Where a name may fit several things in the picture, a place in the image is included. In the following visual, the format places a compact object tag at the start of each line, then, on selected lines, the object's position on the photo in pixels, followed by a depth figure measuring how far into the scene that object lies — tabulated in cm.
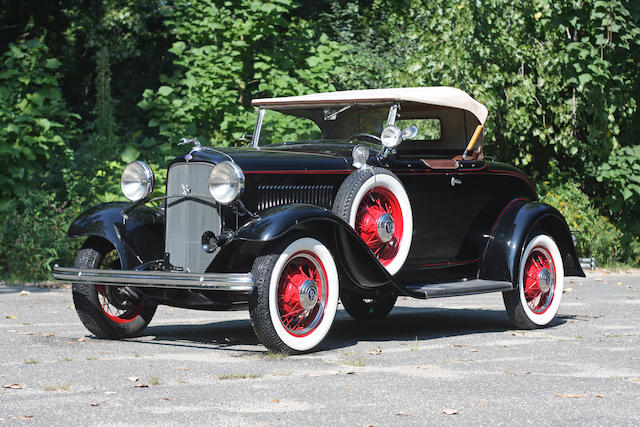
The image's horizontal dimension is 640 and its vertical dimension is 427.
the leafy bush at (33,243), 2144
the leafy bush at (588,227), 2565
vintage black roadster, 1193
